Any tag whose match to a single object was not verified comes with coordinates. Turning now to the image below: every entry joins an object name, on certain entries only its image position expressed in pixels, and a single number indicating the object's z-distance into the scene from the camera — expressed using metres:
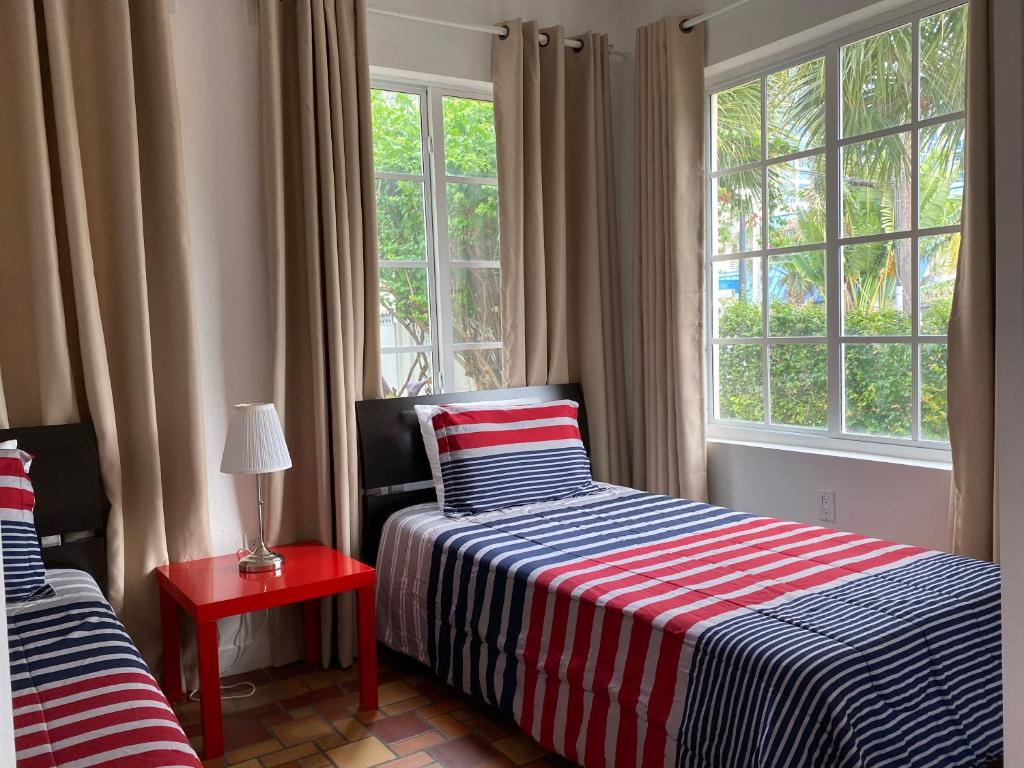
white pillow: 3.20
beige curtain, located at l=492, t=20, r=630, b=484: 3.59
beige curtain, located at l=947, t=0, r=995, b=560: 2.60
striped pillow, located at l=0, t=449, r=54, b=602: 2.26
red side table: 2.47
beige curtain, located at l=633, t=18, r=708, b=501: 3.56
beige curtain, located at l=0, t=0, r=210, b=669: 2.60
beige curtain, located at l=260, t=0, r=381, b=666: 3.04
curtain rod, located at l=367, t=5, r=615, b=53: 3.31
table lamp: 2.70
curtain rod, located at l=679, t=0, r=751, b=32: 3.33
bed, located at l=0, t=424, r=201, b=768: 1.51
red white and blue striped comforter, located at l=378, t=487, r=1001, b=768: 1.73
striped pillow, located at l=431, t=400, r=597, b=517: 3.12
